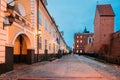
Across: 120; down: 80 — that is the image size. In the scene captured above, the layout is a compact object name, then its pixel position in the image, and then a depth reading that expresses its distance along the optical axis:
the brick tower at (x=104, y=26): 43.12
